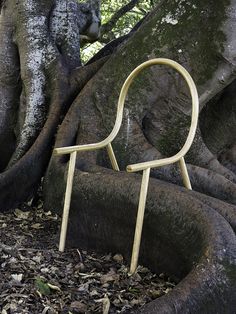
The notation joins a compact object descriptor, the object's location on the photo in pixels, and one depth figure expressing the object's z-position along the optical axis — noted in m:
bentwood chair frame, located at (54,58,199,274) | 3.23
